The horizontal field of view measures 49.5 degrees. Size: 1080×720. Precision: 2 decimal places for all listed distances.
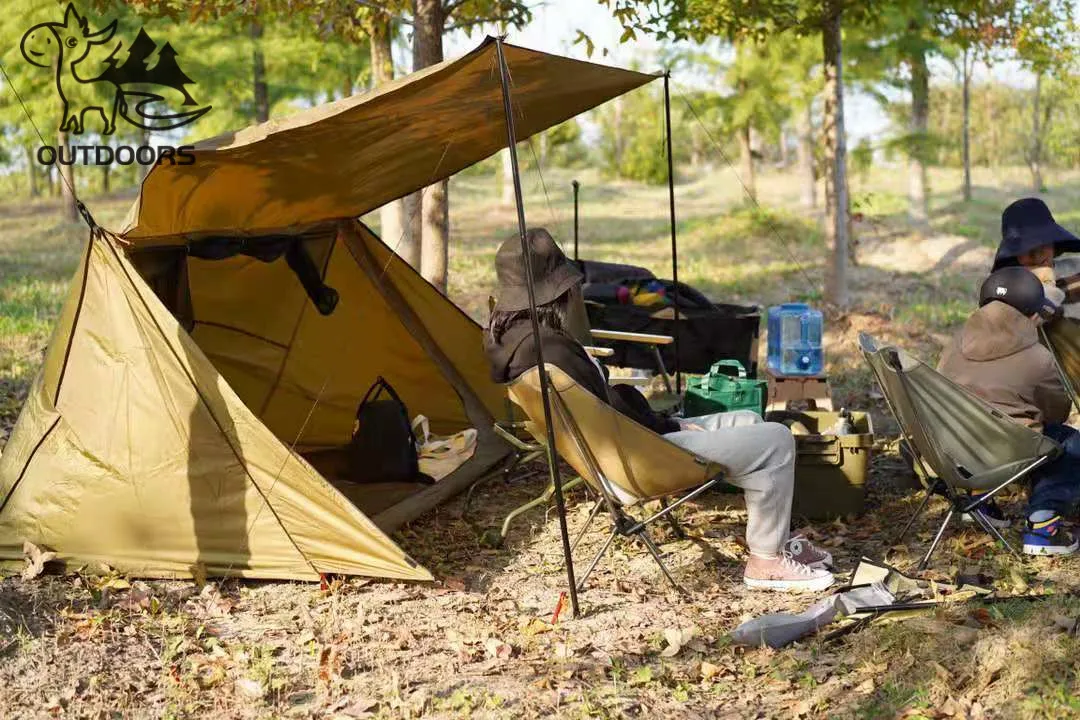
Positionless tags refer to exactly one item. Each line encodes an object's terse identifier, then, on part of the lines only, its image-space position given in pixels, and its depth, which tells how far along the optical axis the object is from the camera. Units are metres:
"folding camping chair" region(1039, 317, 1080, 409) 4.98
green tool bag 5.26
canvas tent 4.29
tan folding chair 4.12
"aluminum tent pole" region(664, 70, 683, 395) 5.38
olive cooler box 5.01
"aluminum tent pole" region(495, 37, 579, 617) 3.81
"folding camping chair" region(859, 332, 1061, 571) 4.38
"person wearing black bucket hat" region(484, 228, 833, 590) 4.25
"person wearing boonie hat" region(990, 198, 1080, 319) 4.98
